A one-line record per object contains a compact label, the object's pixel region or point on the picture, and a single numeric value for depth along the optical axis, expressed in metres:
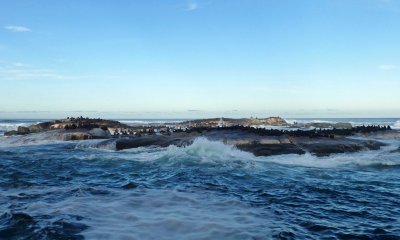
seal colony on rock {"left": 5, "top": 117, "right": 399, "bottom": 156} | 19.72
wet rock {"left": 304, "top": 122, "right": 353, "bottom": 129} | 51.75
